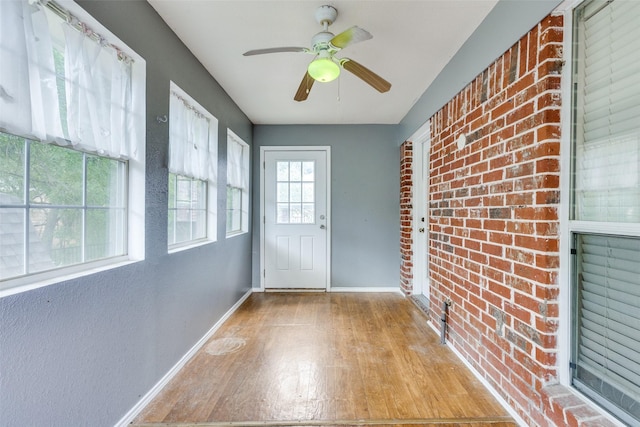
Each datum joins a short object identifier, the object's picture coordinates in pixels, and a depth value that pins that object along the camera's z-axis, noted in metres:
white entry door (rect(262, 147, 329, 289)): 4.02
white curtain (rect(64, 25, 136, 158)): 1.28
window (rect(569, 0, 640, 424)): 1.10
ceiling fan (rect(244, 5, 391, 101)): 1.58
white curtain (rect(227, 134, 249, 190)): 3.24
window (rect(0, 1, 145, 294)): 1.05
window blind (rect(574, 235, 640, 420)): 1.10
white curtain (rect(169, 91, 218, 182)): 2.09
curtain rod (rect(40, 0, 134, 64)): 1.22
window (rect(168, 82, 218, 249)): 2.12
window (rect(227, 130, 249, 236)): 3.29
